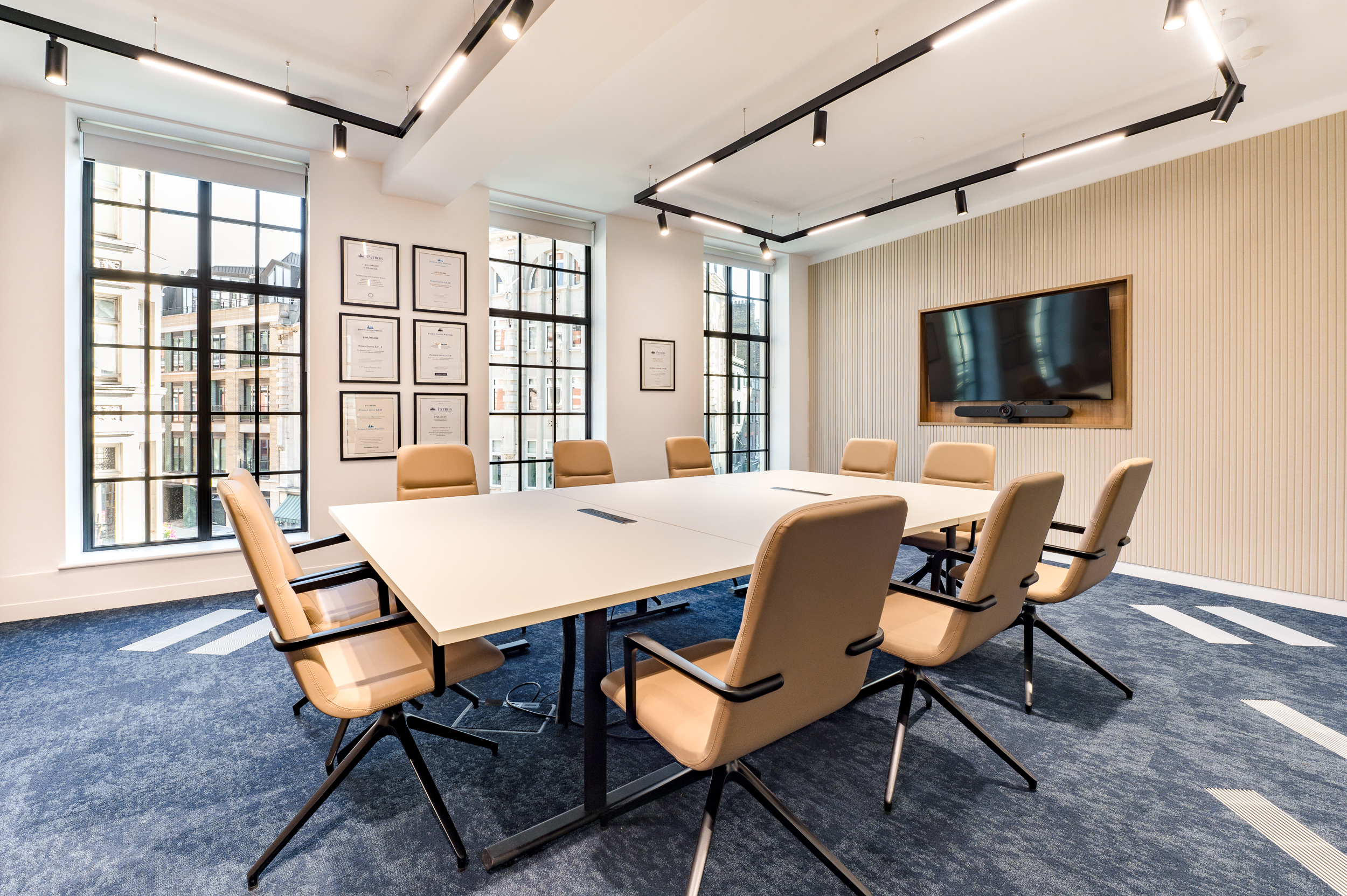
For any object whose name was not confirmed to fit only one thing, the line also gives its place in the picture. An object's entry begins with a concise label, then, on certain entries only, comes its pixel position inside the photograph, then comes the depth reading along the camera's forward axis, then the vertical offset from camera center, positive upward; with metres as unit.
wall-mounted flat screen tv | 4.93 +0.93
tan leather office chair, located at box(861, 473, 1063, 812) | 1.73 -0.47
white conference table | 1.41 -0.35
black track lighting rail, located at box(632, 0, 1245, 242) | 2.84 +2.04
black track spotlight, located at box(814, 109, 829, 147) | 3.36 +1.91
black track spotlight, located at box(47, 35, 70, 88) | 2.69 +1.82
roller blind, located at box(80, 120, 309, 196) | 3.88 +2.06
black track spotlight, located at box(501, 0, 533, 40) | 2.33 +1.75
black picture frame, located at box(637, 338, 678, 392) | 6.41 +0.87
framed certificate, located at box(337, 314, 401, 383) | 4.57 +0.79
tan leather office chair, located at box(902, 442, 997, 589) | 3.50 -0.16
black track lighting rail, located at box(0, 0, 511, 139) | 2.59 +1.97
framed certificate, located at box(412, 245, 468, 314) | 4.86 +1.43
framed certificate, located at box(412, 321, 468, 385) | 4.89 +0.81
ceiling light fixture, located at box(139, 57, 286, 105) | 2.95 +1.98
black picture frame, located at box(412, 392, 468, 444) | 4.89 +0.27
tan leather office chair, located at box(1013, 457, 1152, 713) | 2.25 -0.40
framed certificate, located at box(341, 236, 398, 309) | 4.55 +1.40
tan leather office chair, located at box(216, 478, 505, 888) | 1.47 -0.66
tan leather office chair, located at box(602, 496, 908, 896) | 1.18 -0.47
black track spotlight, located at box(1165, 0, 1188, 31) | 2.29 +1.75
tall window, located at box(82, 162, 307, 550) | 4.07 +0.71
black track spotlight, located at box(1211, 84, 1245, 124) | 3.15 +1.94
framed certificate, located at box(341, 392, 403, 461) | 4.60 +0.17
